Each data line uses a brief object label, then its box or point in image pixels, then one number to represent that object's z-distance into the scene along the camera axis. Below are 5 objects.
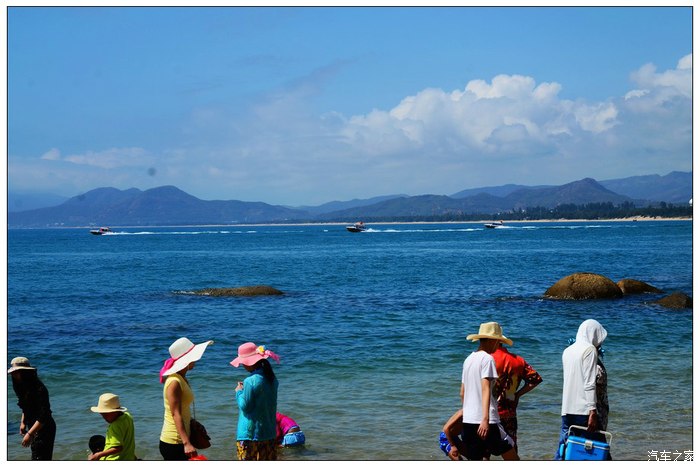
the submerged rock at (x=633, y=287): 32.63
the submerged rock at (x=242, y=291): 35.88
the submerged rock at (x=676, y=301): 27.56
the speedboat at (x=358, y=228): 187.20
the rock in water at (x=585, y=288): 31.38
